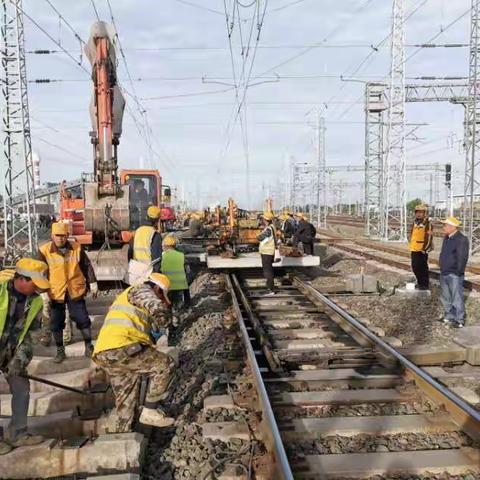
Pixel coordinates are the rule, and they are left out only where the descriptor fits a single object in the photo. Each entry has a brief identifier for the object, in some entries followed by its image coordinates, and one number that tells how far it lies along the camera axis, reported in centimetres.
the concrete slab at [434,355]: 678
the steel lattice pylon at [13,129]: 1835
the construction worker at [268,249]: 1153
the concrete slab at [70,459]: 447
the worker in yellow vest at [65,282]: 700
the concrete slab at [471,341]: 679
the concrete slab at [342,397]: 538
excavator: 1220
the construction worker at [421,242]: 1095
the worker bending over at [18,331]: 457
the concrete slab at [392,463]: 412
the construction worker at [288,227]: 1838
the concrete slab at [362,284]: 1182
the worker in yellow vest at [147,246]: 822
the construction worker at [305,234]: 1686
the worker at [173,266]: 991
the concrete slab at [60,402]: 592
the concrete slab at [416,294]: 1106
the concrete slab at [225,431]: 471
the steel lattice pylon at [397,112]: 2677
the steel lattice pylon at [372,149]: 3169
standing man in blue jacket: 872
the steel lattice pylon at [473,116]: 1833
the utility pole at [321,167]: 4297
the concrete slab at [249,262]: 1413
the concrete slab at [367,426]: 477
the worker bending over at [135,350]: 475
